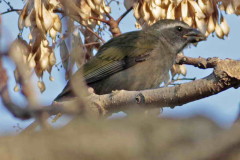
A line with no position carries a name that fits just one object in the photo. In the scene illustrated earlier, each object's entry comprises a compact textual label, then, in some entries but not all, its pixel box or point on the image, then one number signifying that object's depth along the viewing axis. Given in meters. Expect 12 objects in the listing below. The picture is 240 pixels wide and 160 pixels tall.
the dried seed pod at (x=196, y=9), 10.21
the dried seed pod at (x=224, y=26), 10.76
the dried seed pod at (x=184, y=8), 10.28
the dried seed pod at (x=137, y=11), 10.37
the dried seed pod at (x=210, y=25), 10.62
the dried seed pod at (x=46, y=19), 9.38
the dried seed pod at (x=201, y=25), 10.57
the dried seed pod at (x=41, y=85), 10.74
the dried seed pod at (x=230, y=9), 10.35
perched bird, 11.30
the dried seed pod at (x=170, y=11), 10.45
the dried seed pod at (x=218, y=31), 10.69
